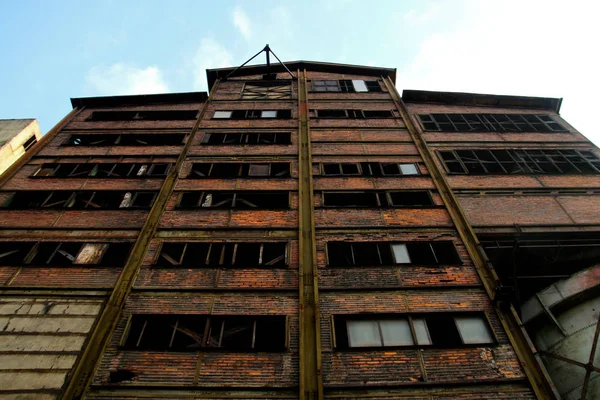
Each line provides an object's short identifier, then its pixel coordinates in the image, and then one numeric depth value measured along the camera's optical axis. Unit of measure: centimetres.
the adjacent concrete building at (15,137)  1688
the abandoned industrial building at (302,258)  775
